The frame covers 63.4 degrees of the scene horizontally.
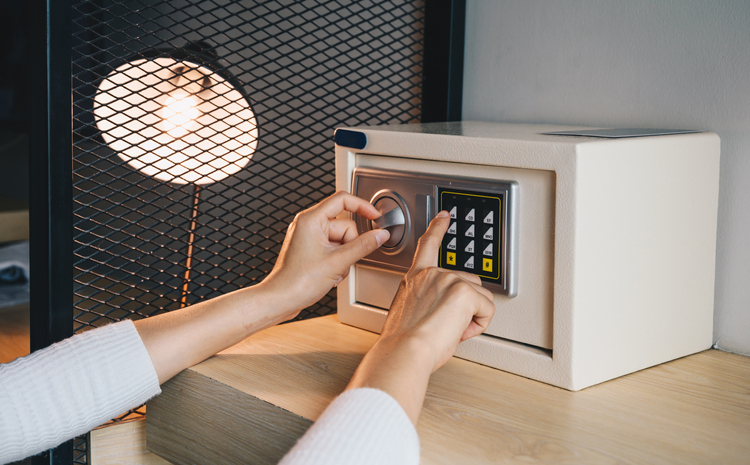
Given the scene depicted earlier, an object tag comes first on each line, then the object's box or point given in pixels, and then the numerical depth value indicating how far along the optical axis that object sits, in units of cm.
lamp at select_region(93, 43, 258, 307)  79
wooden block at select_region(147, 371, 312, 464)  58
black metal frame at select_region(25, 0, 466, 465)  65
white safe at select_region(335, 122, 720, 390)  60
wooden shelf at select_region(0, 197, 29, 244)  144
